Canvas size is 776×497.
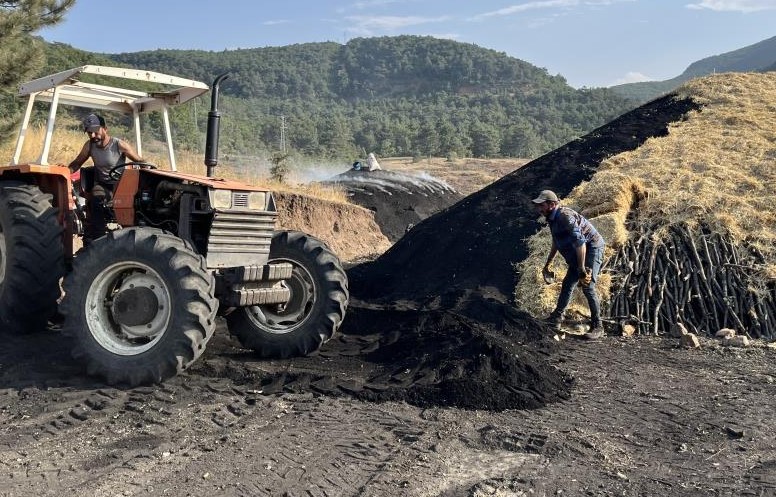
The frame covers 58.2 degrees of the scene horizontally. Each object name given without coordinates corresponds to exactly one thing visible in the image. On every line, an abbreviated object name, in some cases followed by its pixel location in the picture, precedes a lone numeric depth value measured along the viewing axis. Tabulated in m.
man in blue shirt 8.32
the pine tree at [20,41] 13.43
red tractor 5.43
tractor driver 6.62
